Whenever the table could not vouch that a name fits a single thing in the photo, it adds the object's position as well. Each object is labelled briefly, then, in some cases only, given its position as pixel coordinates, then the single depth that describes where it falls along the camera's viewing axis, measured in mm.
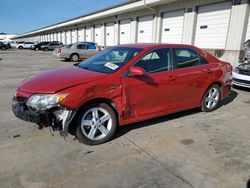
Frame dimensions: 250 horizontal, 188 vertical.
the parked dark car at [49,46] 37625
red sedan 3160
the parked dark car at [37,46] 39653
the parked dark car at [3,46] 42500
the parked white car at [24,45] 47219
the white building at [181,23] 10891
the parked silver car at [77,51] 17828
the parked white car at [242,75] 7416
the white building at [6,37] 110138
